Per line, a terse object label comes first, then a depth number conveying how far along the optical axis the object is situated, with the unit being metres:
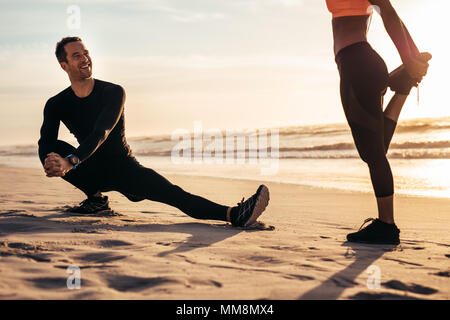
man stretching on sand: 4.00
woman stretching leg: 3.36
